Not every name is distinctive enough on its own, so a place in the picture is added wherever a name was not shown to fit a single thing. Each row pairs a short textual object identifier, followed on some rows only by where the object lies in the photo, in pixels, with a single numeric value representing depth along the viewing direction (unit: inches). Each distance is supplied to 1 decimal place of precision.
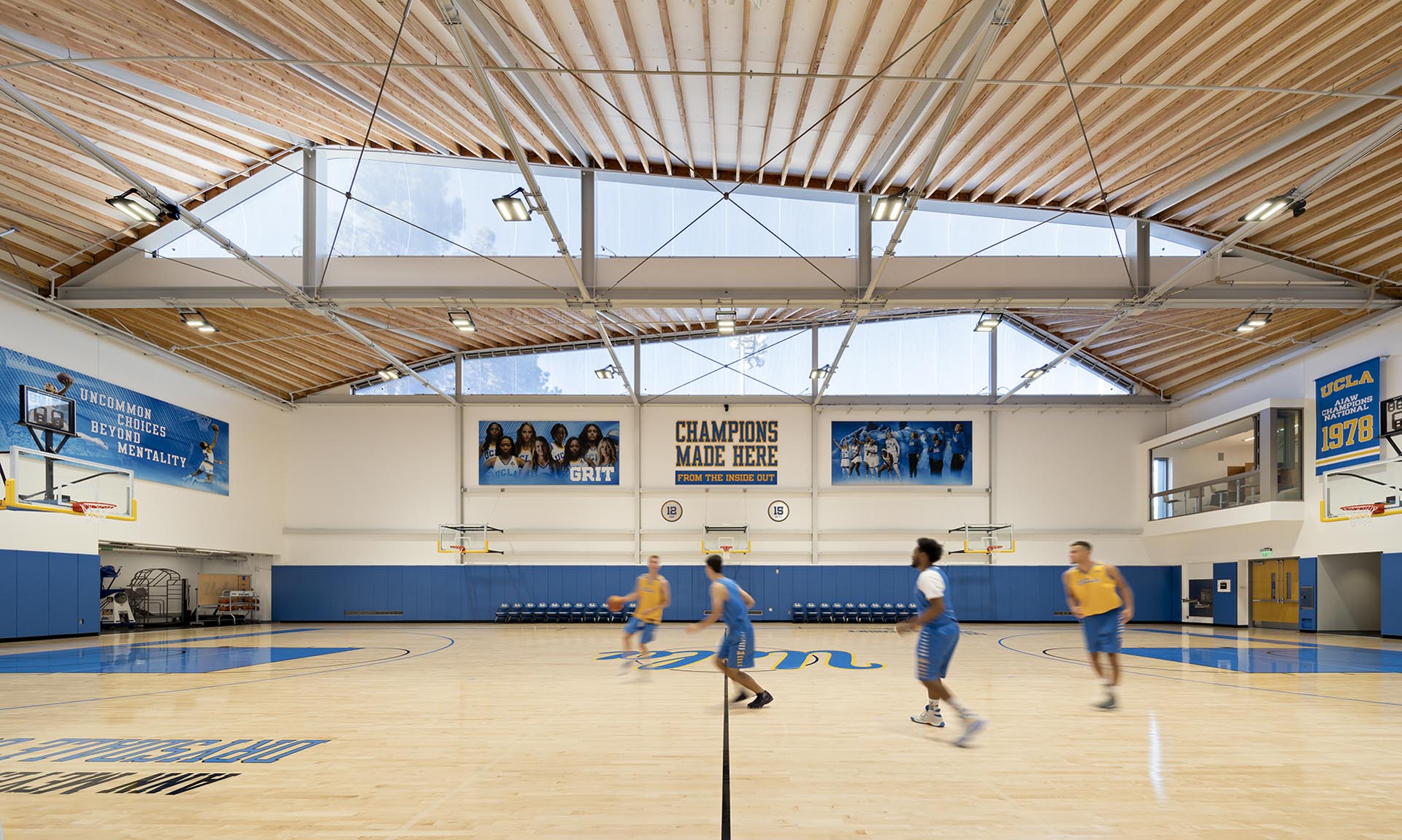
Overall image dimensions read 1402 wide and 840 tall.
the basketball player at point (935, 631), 304.8
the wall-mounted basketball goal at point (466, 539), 1102.4
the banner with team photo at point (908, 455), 1138.0
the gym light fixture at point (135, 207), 544.7
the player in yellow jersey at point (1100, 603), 378.3
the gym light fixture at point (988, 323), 792.9
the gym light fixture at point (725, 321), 757.3
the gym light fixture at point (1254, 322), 736.3
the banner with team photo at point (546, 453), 1137.4
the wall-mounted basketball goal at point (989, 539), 1095.0
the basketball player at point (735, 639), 366.9
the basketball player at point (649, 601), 518.0
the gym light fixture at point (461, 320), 754.8
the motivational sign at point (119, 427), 717.9
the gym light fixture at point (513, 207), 563.8
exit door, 914.1
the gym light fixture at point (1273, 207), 531.2
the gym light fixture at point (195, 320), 740.0
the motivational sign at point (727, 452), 1138.0
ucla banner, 781.9
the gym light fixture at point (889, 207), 571.8
